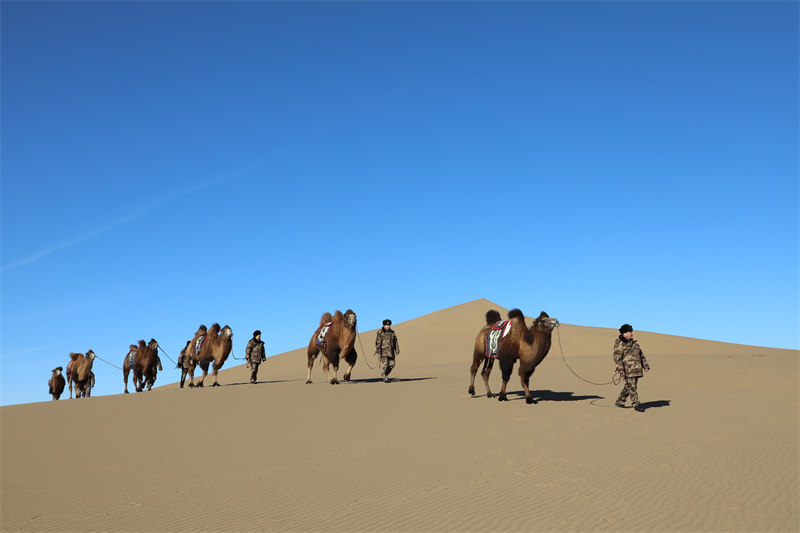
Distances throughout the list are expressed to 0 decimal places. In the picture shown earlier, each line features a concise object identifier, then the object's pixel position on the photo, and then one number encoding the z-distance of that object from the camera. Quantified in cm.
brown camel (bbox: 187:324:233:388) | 2386
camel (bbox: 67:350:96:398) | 2670
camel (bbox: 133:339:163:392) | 2536
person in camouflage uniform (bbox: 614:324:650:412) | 1428
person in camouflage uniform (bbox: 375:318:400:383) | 2094
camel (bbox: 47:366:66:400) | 2855
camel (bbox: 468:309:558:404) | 1532
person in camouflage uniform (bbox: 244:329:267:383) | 2344
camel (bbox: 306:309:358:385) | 2091
